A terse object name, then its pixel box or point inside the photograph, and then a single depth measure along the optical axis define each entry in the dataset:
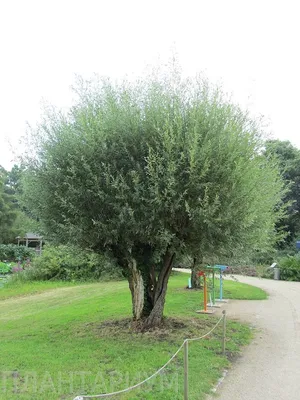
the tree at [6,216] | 44.91
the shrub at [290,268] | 25.55
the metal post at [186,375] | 5.37
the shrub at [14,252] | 36.44
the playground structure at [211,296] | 10.78
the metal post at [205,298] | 12.71
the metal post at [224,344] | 8.09
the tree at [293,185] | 33.06
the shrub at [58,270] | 25.78
